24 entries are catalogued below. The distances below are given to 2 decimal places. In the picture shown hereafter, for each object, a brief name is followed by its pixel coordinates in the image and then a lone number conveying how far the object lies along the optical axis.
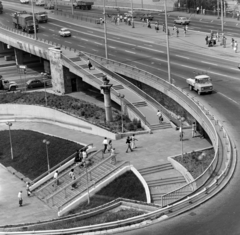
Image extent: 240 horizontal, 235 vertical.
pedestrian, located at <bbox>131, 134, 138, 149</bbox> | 53.00
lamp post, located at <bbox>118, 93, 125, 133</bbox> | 64.19
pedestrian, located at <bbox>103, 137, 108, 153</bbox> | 52.79
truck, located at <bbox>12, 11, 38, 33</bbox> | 109.38
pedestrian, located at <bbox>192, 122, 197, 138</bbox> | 54.86
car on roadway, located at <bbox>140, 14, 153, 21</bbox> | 114.44
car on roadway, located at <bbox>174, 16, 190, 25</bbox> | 104.94
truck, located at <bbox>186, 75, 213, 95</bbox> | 58.41
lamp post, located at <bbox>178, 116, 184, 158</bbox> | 52.23
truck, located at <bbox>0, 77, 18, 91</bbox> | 86.94
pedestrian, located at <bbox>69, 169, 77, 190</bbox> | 51.69
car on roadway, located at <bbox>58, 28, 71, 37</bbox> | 103.62
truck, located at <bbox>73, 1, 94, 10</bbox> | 135.75
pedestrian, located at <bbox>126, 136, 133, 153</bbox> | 52.03
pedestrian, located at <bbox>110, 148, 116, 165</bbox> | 50.12
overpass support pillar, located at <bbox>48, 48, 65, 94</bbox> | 78.81
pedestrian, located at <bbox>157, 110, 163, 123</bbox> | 59.51
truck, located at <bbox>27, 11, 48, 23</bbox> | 118.83
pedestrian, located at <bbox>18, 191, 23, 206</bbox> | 50.84
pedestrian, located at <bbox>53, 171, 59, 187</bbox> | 52.66
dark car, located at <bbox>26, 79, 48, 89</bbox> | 86.69
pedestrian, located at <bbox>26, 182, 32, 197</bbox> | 53.28
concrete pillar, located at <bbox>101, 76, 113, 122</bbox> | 60.16
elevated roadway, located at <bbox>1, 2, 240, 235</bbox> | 33.91
